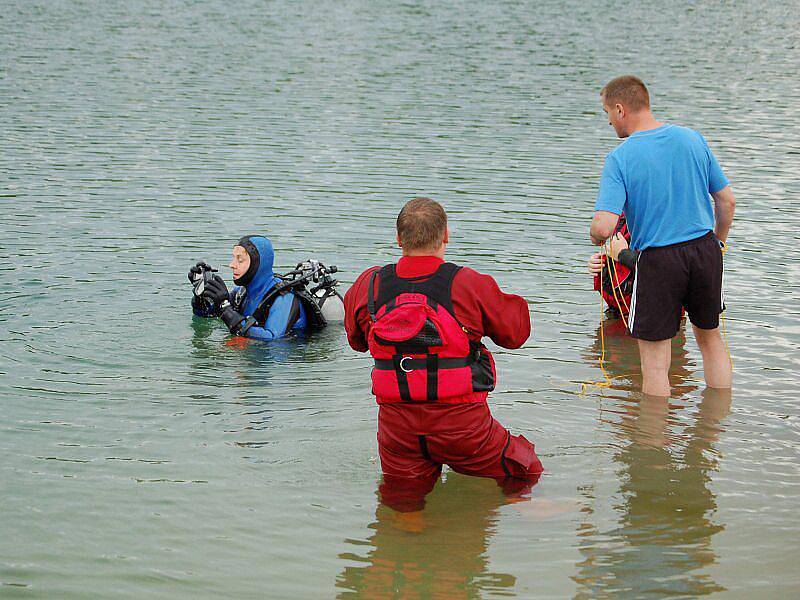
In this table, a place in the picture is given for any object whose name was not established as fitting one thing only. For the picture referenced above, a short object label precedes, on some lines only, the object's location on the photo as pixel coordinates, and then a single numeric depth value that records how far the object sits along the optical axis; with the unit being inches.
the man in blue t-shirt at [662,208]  539.2
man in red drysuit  427.2
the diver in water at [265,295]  729.6
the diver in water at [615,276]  634.8
